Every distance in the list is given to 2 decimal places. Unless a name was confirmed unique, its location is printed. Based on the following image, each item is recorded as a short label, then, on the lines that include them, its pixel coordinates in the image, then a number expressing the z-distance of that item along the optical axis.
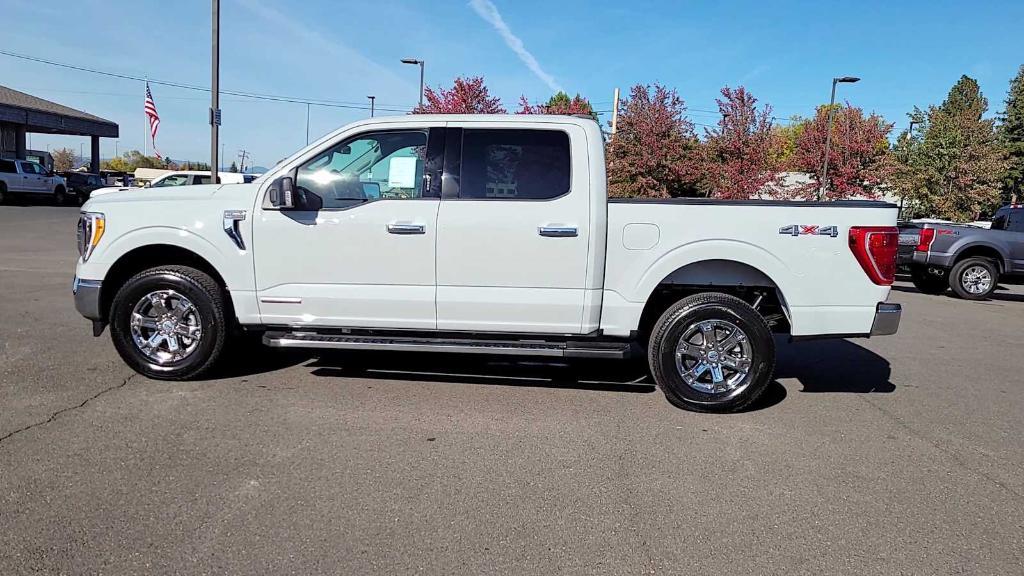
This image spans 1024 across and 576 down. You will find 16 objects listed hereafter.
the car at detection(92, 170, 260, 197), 21.81
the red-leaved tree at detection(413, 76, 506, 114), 24.45
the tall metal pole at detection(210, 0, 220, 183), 15.98
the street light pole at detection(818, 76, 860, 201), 27.31
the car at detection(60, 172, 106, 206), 34.50
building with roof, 33.81
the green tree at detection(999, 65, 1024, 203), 43.47
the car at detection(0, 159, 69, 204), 29.61
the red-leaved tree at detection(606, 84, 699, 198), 22.16
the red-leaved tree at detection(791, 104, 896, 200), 28.22
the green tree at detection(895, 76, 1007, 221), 28.75
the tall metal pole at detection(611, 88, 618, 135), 23.30
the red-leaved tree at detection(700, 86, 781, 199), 24.23
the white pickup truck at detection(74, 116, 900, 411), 4.88
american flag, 28.28
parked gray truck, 12.48
